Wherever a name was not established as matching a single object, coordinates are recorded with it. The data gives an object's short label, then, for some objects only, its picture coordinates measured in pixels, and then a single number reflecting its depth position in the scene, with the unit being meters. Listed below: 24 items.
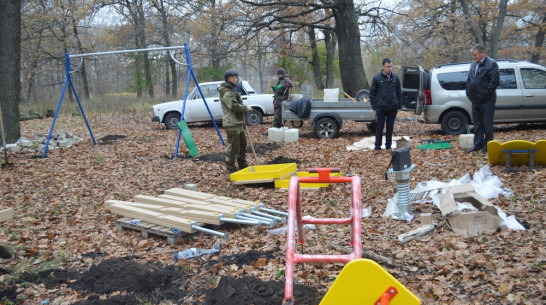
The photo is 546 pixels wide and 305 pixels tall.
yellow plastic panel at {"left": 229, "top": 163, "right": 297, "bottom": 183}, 7.53
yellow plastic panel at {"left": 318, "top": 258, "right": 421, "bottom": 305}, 2.59
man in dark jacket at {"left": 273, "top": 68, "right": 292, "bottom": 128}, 13.26
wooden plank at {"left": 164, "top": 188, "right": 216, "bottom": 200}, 6.66
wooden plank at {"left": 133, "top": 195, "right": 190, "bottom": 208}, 6.28
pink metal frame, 3.22
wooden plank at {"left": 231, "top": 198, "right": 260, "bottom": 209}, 6.16
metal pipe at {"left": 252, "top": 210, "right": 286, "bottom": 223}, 5.84
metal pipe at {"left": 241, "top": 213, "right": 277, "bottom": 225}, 5.73
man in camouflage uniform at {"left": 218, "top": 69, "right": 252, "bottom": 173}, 8.30
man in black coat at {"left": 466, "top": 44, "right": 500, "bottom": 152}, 8.14
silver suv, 11.24
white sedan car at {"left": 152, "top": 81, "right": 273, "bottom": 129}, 16.12
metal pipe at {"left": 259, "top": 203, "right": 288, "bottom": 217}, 5.97
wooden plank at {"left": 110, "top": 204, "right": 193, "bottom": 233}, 5.53
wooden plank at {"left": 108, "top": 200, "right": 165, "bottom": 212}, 6.20
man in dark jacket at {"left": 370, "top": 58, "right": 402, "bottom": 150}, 9.55
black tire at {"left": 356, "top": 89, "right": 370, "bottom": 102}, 14.86
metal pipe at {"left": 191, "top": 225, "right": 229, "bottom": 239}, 5.38
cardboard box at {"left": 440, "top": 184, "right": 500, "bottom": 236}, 4.80
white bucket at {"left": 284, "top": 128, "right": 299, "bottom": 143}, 11.95
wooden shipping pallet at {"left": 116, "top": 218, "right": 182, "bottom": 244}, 5.52
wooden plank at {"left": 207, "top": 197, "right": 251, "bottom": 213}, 6.02
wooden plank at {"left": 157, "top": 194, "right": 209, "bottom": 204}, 6.39
